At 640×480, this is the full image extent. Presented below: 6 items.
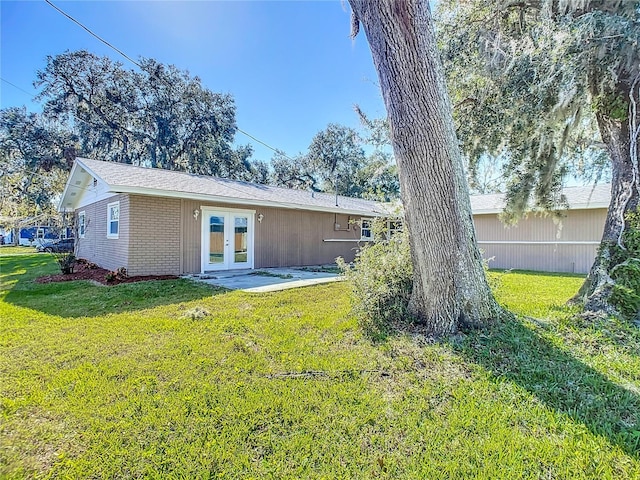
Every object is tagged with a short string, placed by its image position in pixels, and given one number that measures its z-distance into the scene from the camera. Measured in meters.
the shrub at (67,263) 9.40
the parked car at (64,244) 15.83
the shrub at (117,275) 7.99
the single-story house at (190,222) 8.73
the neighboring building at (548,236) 10.73
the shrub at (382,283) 4.46
